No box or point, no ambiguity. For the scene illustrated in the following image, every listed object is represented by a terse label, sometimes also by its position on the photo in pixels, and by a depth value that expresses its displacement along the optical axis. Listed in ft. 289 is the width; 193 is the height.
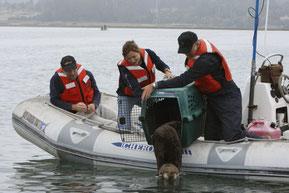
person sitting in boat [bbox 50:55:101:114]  35.76
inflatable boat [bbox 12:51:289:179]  29.29
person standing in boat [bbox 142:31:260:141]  28.71
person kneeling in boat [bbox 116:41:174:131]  31.51
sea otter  29.04
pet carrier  29.04
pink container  31.92
